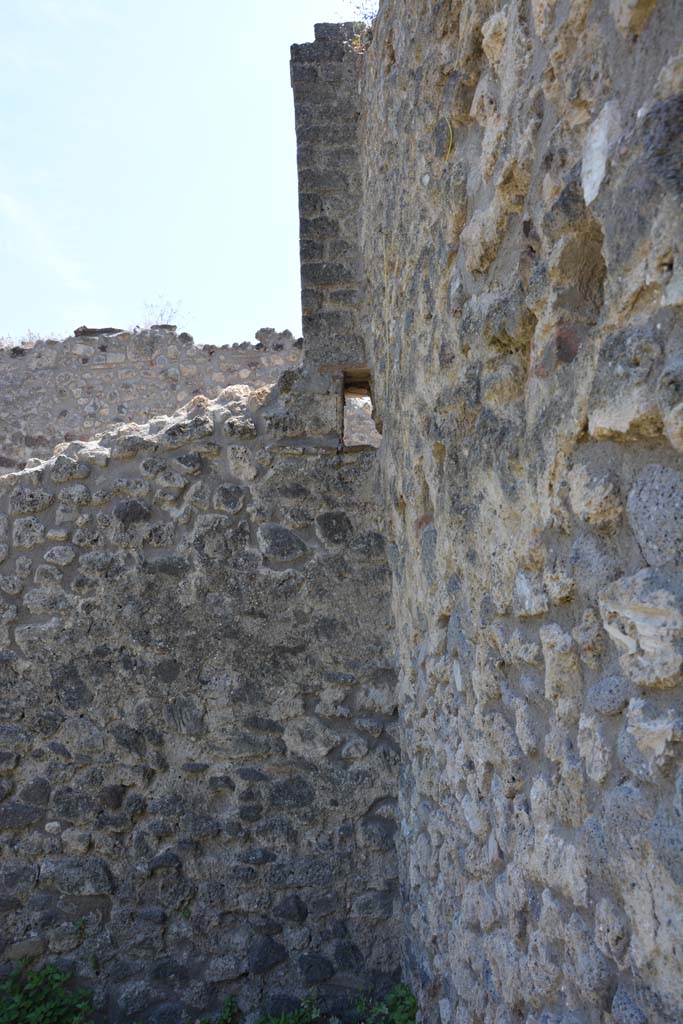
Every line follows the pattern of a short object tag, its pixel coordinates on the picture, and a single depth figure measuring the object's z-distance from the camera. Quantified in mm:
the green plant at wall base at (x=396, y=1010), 3205
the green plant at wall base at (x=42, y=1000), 3559
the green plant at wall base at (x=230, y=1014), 3590
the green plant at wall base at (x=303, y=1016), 3547
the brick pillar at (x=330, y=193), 4219
